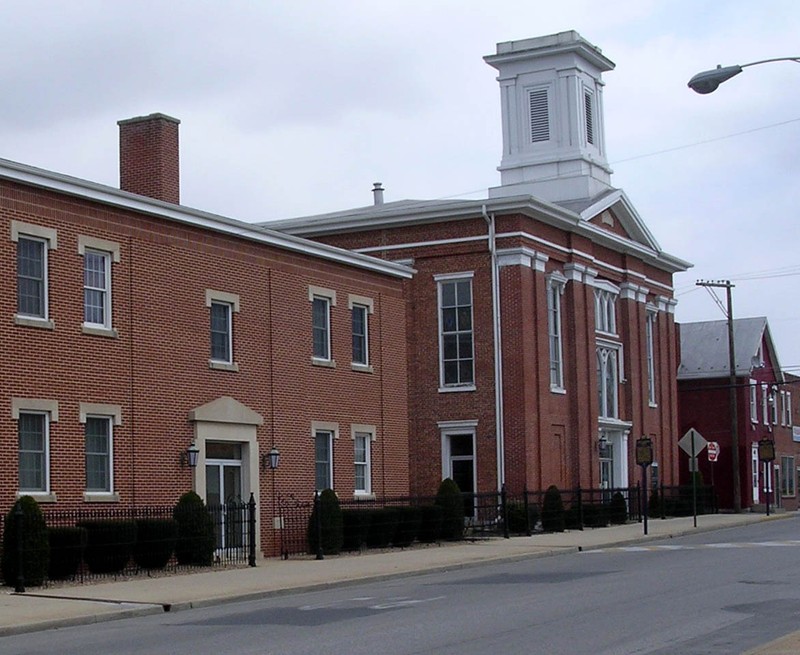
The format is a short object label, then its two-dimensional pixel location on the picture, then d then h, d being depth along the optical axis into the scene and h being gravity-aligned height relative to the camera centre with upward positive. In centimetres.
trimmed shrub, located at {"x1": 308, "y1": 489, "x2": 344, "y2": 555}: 3188 -156
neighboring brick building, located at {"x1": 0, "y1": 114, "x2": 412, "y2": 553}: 2675 +241
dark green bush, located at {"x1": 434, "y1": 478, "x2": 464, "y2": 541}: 3688 -144
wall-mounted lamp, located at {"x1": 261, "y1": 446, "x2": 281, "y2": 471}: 3262 -2
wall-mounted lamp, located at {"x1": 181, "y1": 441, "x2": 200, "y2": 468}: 3005 +8
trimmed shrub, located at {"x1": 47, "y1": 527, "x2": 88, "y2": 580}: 2500 -155
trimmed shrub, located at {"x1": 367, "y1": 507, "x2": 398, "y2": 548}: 3397 -173
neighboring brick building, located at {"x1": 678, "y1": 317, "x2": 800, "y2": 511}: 6725 +212
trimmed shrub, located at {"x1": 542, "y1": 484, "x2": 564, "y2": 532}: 4188 -177
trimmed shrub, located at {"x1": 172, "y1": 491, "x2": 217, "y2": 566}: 2809 -147
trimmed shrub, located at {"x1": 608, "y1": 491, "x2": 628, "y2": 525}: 4638 -197
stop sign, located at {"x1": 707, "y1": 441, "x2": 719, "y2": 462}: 4894 -14
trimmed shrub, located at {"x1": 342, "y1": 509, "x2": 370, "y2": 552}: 3297 -171
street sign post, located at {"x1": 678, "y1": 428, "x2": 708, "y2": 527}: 4216 +11
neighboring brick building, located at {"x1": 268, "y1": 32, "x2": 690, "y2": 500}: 4438 +509
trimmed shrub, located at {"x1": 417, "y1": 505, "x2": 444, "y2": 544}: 3628 -178
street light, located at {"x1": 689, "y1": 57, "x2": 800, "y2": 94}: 1898 +493
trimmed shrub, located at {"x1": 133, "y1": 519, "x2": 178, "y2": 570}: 2714 -157
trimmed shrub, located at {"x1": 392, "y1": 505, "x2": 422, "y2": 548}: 3500 -177
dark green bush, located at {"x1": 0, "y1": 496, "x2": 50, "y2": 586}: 2408 -144
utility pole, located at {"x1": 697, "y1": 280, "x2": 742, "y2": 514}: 6072 +88
